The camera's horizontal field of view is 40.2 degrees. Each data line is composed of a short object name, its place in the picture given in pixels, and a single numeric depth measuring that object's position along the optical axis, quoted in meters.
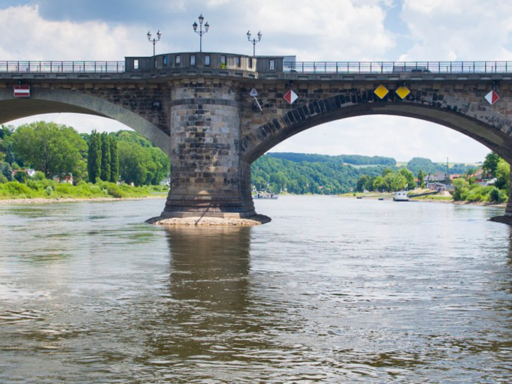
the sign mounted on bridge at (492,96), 52.88
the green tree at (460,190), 130.30
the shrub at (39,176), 133.12
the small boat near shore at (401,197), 165.00
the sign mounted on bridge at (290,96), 53.34
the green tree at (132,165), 178.68
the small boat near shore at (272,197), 197.00
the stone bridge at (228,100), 50.69
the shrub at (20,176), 136.32
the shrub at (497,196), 106.06
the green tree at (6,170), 142.50
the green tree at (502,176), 108.25
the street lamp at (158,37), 55.78
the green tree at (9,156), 176.50
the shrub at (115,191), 141.12
